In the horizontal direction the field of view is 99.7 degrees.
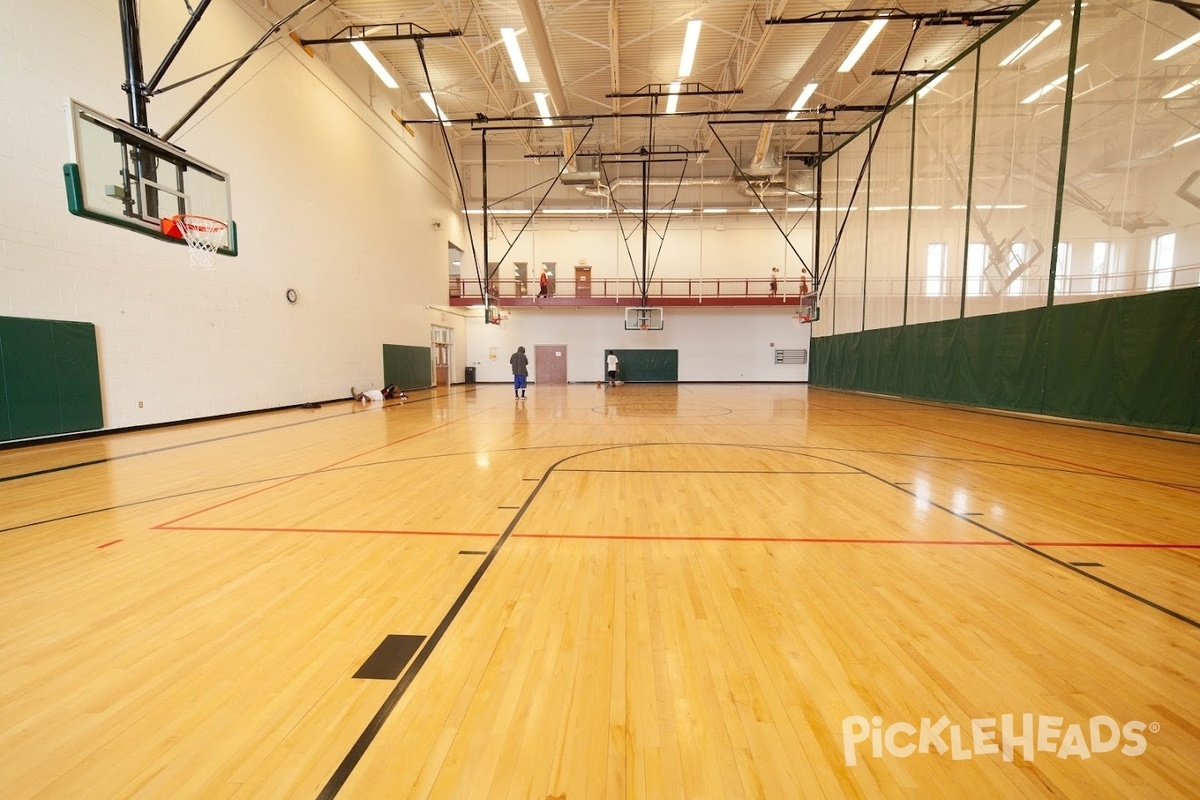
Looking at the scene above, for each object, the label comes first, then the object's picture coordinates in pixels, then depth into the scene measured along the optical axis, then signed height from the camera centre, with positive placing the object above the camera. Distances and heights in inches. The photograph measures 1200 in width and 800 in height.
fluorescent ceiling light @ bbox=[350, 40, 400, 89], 477.7 +293.2
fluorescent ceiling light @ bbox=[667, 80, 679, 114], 635.8 +335.0
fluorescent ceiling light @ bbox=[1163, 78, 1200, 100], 291.9 +157.6
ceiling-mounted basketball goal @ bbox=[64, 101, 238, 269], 219.8 +89.0
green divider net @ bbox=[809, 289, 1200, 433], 298.7 -1.0
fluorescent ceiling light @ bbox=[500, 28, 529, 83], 434.6 +281.0
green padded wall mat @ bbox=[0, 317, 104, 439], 266.8 -8.8
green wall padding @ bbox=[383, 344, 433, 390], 658.8 -7.1
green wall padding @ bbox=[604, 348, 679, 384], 962.1 -9.7
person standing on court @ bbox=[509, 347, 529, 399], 598.9 -7.9
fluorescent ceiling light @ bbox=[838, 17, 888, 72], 385.7 +257.9
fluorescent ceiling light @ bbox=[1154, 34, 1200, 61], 291.6 +181.8
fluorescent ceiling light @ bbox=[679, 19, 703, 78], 429.7 +283.4
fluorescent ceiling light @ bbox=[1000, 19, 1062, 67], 374.0 +243.9
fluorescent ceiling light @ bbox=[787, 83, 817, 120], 531.0 +288.1
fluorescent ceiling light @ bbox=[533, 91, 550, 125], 577.0 +303.6
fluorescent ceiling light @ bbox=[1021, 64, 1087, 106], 362.8 +200.3
